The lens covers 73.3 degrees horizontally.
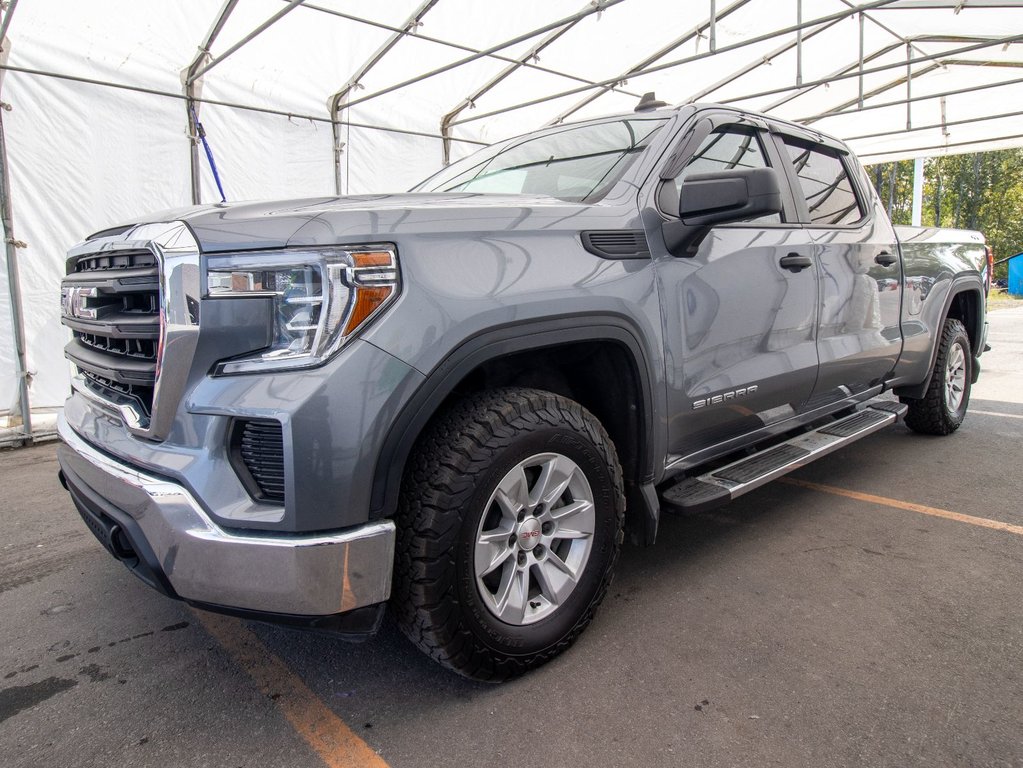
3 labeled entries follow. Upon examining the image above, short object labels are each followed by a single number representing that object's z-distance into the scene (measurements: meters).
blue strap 5.93
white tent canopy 5.80
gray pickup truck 1.68
